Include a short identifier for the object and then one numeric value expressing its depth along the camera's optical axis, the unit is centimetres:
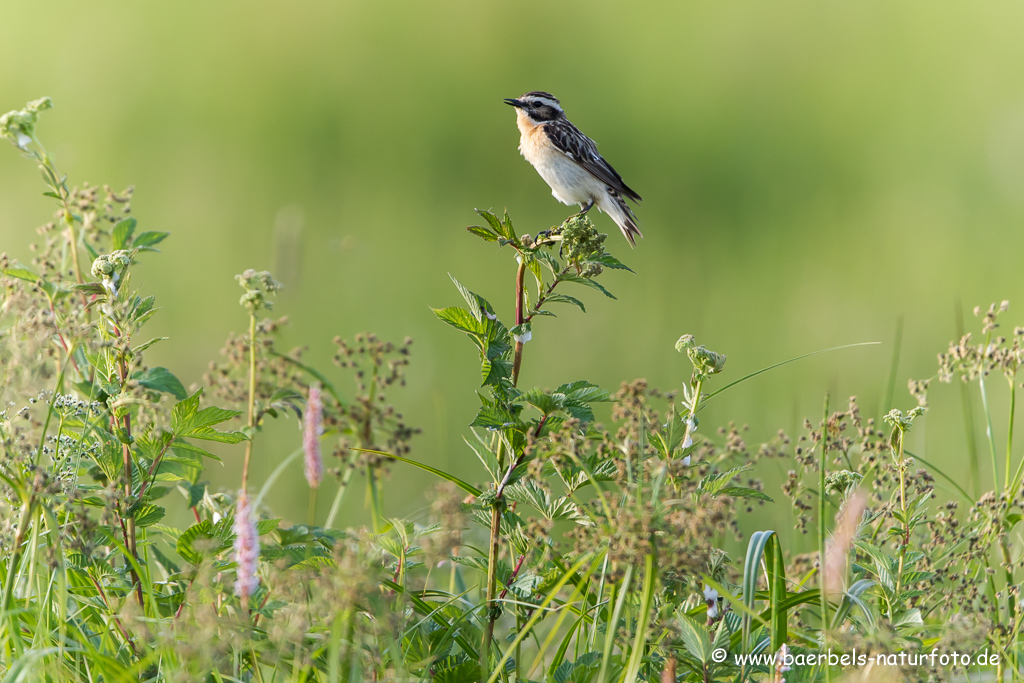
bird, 1067
